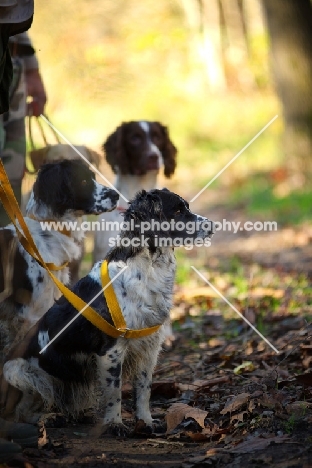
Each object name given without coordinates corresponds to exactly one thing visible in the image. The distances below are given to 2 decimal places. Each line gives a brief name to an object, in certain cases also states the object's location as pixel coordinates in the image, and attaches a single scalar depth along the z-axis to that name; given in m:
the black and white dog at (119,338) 7.93
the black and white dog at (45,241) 9.77
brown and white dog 12.66
